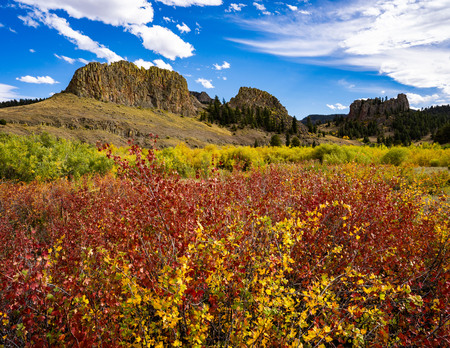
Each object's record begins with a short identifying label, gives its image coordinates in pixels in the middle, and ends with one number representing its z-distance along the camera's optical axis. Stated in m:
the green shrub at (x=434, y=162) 14.28
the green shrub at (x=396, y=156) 14.70
